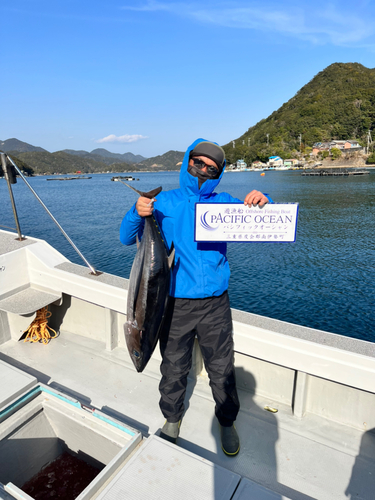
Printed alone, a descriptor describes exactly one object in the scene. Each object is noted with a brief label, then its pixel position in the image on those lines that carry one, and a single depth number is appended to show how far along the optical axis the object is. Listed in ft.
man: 6.66
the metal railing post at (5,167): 11.55
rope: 12.05
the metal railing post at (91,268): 11.44
